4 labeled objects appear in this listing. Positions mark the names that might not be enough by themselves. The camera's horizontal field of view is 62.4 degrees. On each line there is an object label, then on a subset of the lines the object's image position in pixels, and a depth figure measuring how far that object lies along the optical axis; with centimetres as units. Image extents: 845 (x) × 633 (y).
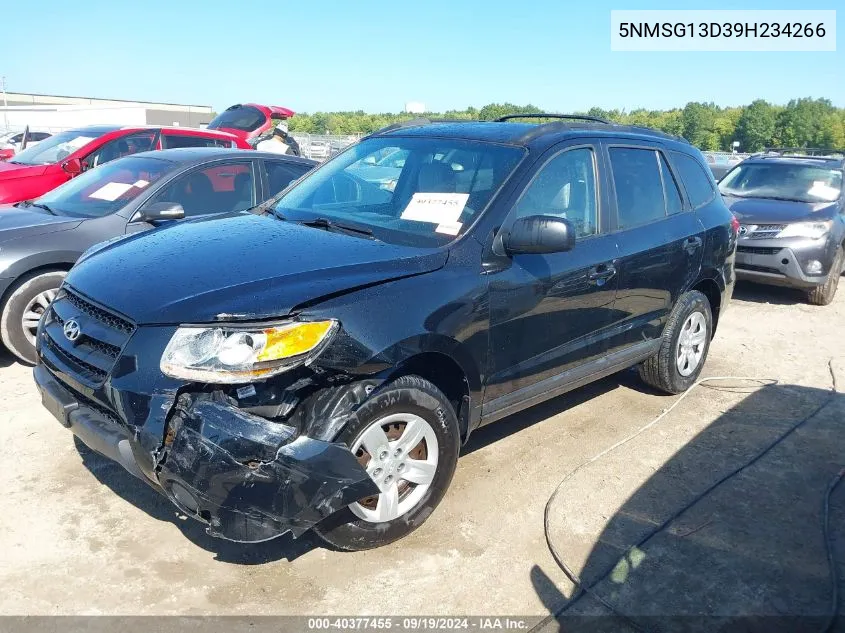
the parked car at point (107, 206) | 499
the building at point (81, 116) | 4206
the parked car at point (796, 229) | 817
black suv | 264
